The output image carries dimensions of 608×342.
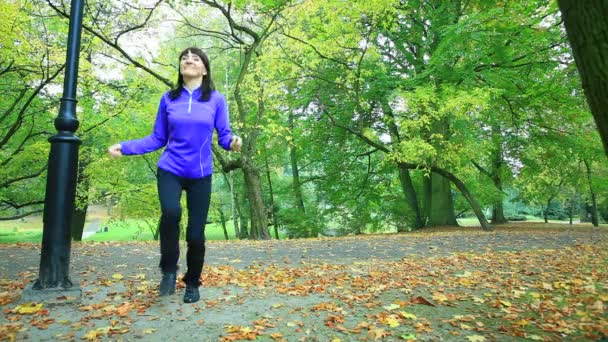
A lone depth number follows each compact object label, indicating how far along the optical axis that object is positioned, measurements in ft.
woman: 10.66
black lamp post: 10.68
